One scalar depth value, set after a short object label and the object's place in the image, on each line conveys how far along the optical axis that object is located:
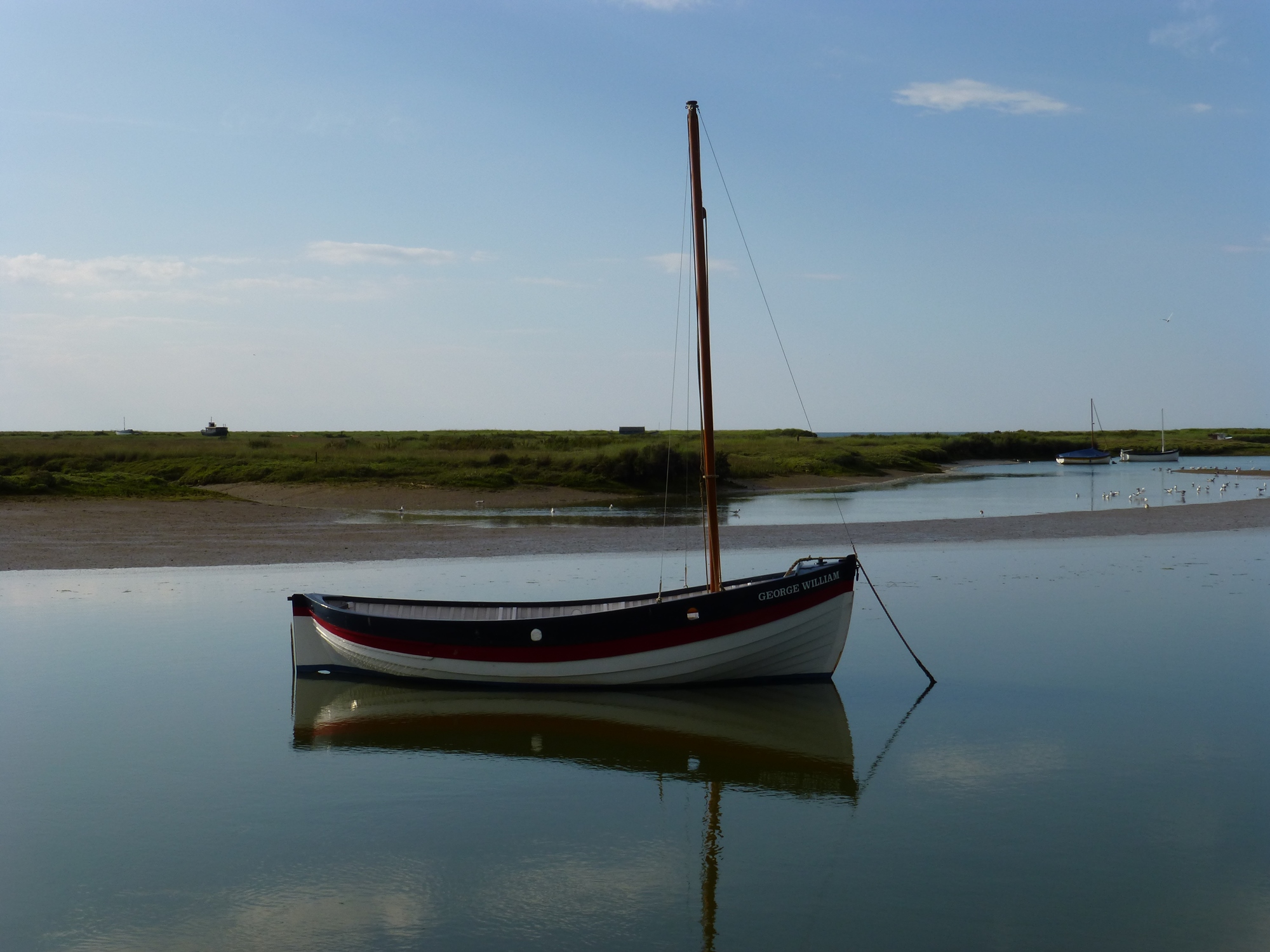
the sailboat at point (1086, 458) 97.69
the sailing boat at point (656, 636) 15.04
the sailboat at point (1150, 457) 103.50
